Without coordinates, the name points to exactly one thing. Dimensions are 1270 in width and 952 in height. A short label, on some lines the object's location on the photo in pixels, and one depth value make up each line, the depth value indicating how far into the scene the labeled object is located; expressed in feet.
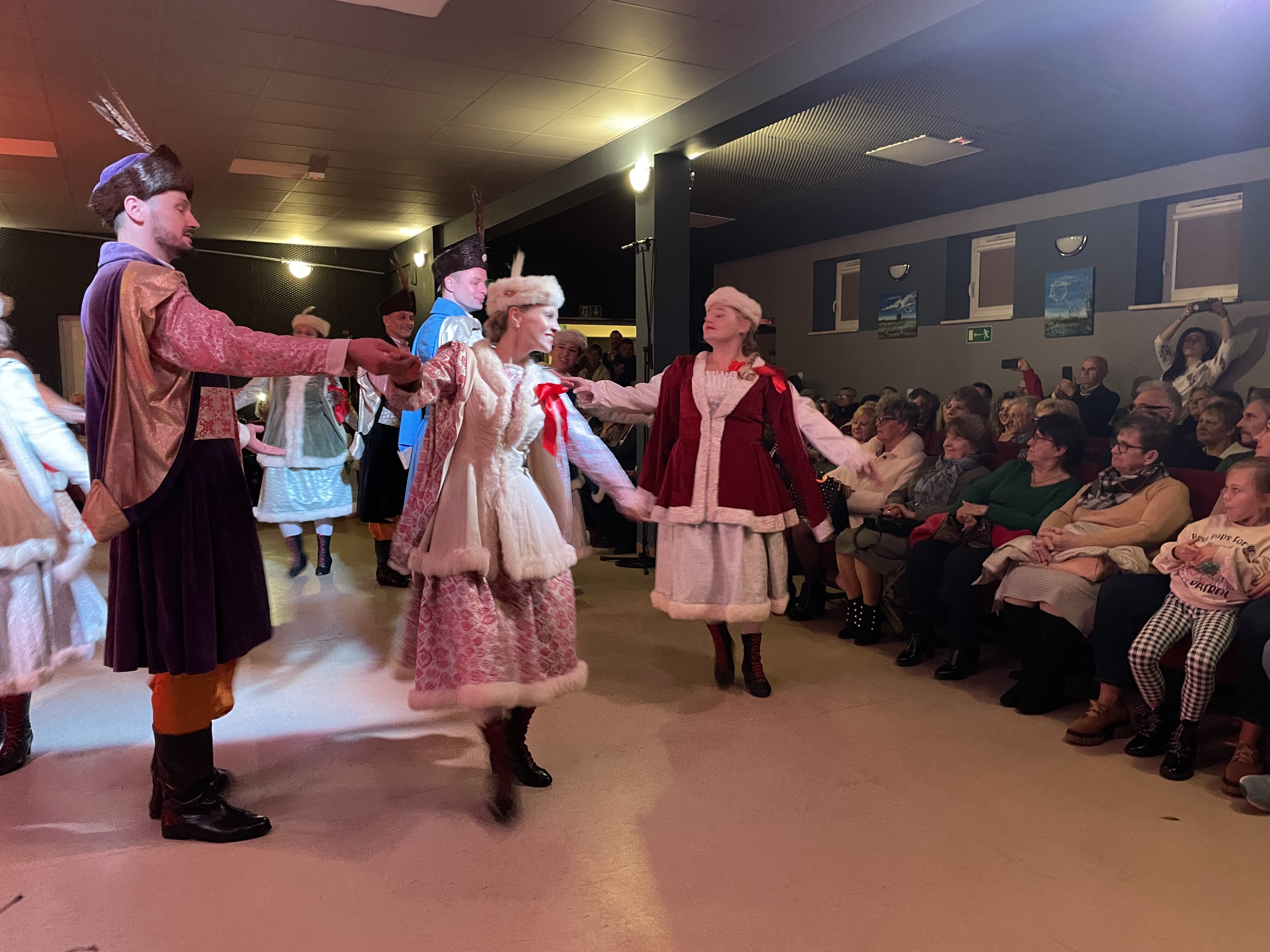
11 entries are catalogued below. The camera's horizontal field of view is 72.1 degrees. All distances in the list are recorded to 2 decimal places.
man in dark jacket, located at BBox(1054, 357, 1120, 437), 18.47
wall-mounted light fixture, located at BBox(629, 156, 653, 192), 18.98
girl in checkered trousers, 8.57
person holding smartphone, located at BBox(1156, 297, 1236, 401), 17.78
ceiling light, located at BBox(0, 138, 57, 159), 20.17
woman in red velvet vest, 10.52
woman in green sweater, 11.18
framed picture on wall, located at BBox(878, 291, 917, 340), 30.76
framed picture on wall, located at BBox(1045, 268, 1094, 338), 25.03
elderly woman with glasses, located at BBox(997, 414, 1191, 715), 9.82
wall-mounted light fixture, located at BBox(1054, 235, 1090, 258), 25.17
